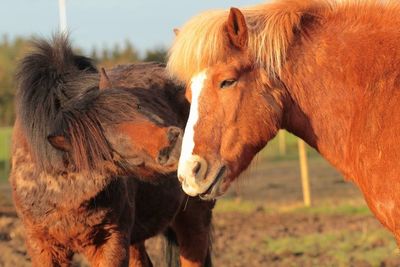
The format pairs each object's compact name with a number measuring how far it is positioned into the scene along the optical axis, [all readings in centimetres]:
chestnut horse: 858
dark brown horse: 1101
